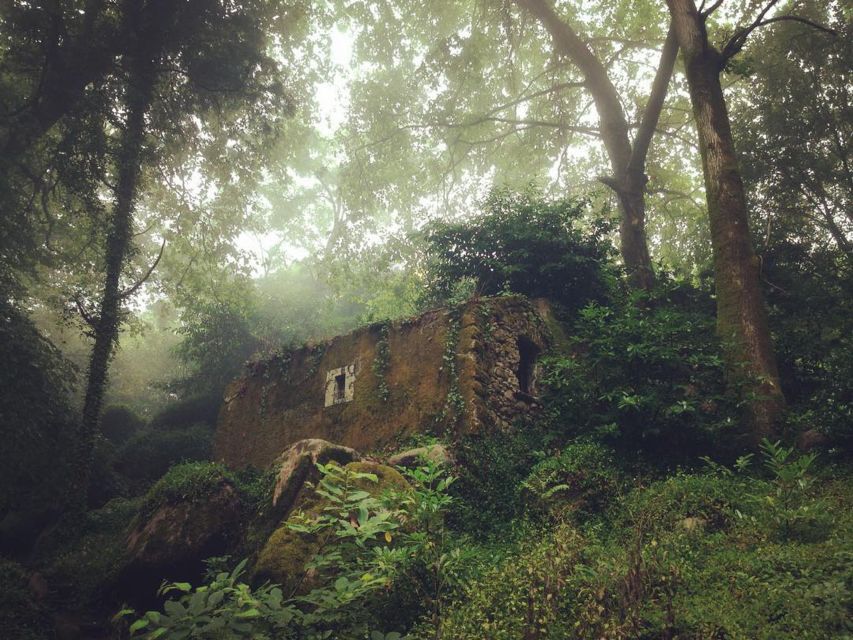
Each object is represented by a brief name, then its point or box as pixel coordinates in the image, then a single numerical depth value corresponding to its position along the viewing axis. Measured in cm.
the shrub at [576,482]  575
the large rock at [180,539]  639
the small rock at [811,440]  572
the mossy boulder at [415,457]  672
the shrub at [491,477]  612
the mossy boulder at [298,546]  464
